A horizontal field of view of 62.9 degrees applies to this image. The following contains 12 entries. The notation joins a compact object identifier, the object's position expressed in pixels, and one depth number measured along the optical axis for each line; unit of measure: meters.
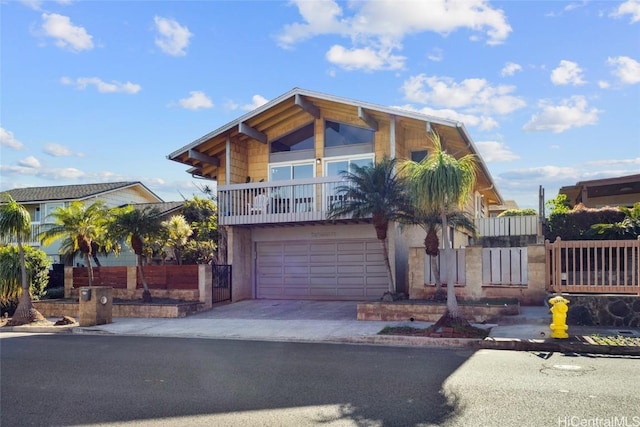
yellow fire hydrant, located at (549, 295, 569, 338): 9.84
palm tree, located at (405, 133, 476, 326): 10.46
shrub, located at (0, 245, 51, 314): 17.52
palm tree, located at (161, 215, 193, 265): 20.06
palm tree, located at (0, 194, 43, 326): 15.64
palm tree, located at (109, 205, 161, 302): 16.72
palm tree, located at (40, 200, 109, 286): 17.97
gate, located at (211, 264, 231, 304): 17.88
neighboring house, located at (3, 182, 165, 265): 28.42
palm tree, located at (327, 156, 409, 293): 14.18
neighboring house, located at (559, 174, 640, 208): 19.77
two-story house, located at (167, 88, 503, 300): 17.53
